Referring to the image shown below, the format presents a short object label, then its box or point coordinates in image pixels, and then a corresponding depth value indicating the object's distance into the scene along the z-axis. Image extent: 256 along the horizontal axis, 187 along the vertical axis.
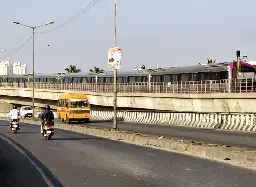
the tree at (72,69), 127.51
